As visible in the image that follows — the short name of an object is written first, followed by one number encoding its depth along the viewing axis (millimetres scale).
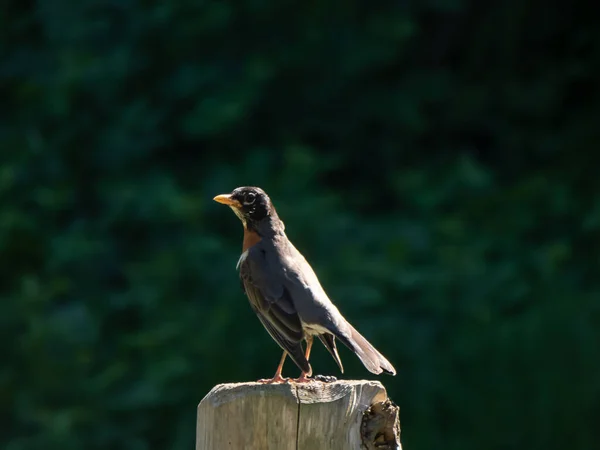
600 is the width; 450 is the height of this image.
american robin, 8242
